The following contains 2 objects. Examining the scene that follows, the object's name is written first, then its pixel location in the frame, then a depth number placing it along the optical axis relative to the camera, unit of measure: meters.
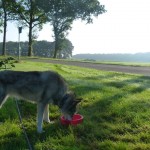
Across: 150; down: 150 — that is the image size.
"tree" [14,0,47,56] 48.29
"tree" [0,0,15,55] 46.68
